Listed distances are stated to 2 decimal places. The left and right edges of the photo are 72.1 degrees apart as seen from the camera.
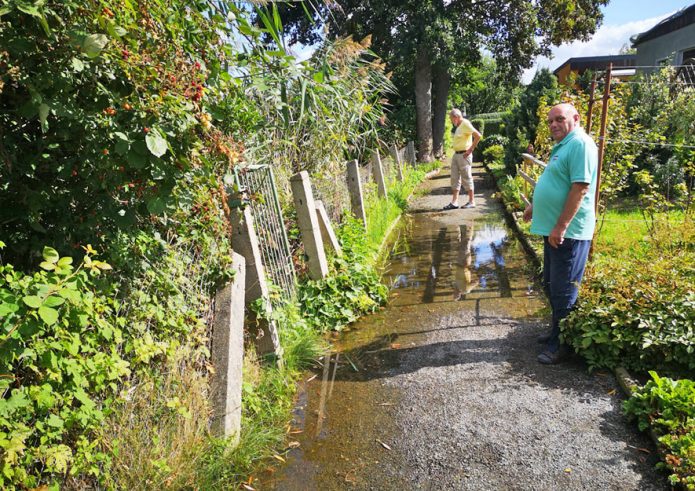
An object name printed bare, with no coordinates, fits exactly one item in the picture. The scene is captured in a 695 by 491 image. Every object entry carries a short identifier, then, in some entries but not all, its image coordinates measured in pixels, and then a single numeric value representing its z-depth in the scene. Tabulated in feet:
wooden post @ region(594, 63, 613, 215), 14.60
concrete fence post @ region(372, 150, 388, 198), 32.74
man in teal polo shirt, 11.46
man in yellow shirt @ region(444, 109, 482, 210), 31.37
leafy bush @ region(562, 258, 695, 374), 11.09
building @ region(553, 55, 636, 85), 106.24
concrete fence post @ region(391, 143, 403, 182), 42.70
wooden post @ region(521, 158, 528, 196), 32.99
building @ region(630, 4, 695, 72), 54.24
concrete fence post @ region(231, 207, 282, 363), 12.17
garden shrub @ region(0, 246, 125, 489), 5.62
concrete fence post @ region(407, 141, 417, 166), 55.62
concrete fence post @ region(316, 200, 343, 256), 18.60
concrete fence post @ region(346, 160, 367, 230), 25.05
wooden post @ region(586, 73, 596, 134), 15.43
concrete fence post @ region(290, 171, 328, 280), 16.97
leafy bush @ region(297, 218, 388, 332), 16.15
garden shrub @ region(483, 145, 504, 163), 56.54
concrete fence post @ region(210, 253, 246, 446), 9.67
